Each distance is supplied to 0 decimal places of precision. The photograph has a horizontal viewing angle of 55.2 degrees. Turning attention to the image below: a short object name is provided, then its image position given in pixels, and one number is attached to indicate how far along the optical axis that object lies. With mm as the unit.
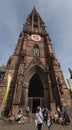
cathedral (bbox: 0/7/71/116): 9638
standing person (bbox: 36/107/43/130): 3805
